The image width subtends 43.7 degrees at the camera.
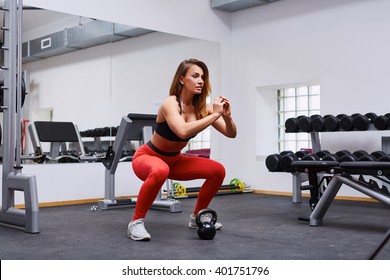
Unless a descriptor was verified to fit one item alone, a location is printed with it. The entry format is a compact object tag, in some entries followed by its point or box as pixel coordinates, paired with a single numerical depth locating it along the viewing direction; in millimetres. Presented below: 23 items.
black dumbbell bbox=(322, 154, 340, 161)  4364
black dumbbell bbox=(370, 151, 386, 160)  4625
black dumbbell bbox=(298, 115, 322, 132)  5148
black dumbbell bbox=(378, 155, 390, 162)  4328
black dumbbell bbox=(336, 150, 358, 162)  4449
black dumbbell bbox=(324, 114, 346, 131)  4977
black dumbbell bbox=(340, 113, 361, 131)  4899
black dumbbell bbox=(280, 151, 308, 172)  4805
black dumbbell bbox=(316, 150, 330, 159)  4716
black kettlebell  2896
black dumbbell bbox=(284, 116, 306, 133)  5254
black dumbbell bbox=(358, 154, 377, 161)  4445
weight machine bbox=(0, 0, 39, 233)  3398
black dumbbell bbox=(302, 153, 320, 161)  3996
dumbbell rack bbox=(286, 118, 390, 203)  5238
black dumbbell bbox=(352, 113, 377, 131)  4805
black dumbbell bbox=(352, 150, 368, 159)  4726
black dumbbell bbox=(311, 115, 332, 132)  5074
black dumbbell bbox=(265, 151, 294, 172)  4879
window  6198
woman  2770
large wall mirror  5000
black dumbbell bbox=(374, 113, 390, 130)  4656
